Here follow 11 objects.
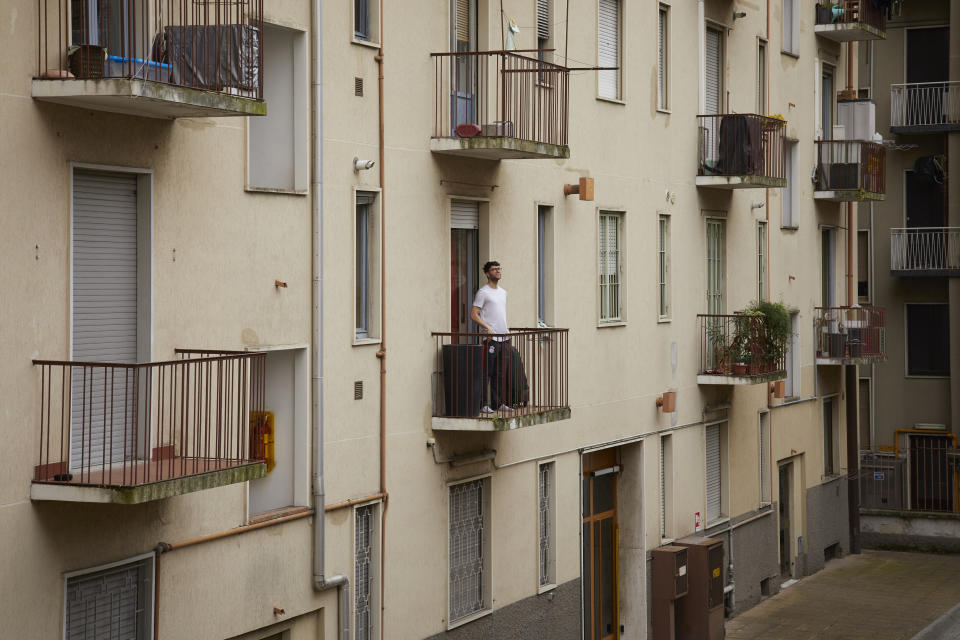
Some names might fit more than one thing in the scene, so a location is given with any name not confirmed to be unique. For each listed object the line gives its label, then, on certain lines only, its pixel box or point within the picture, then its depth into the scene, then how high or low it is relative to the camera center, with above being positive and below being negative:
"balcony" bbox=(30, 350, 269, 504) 11.00 -0.76
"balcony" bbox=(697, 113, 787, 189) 23.38 +3.11
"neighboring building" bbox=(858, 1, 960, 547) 34.53 +2.12
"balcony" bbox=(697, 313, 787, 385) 23.53 -0.20
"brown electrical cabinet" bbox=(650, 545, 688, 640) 21.70 -3.88
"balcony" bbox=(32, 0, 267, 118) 10.84 +2.28
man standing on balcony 16.27 +0.18
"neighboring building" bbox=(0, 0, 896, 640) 11.30 +0.26
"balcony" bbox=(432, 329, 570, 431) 16.17 -0.56
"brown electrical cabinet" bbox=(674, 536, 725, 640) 22.12 -4.13
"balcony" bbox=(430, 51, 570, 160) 16.27 +2.83
